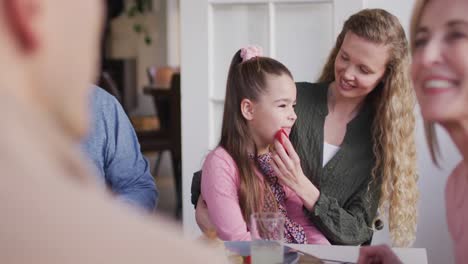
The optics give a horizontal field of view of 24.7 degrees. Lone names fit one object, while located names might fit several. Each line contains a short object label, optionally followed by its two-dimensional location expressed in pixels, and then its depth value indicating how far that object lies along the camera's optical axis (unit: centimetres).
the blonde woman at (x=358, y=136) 246
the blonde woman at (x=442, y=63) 142
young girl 239
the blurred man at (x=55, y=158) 44
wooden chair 498
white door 313
